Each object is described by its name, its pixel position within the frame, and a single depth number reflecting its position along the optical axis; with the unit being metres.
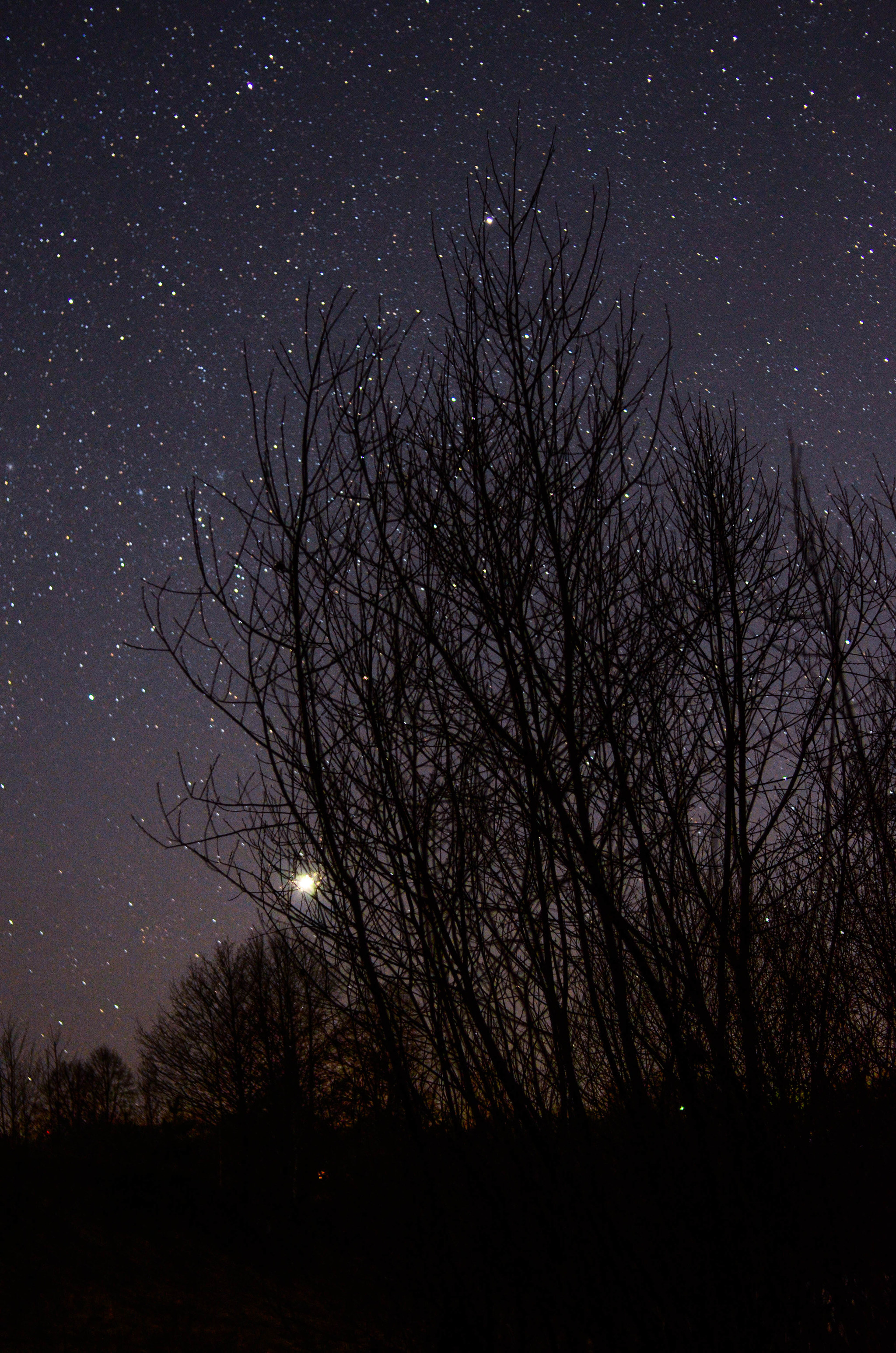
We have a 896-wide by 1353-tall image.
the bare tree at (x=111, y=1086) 32.44
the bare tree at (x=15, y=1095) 27.78
